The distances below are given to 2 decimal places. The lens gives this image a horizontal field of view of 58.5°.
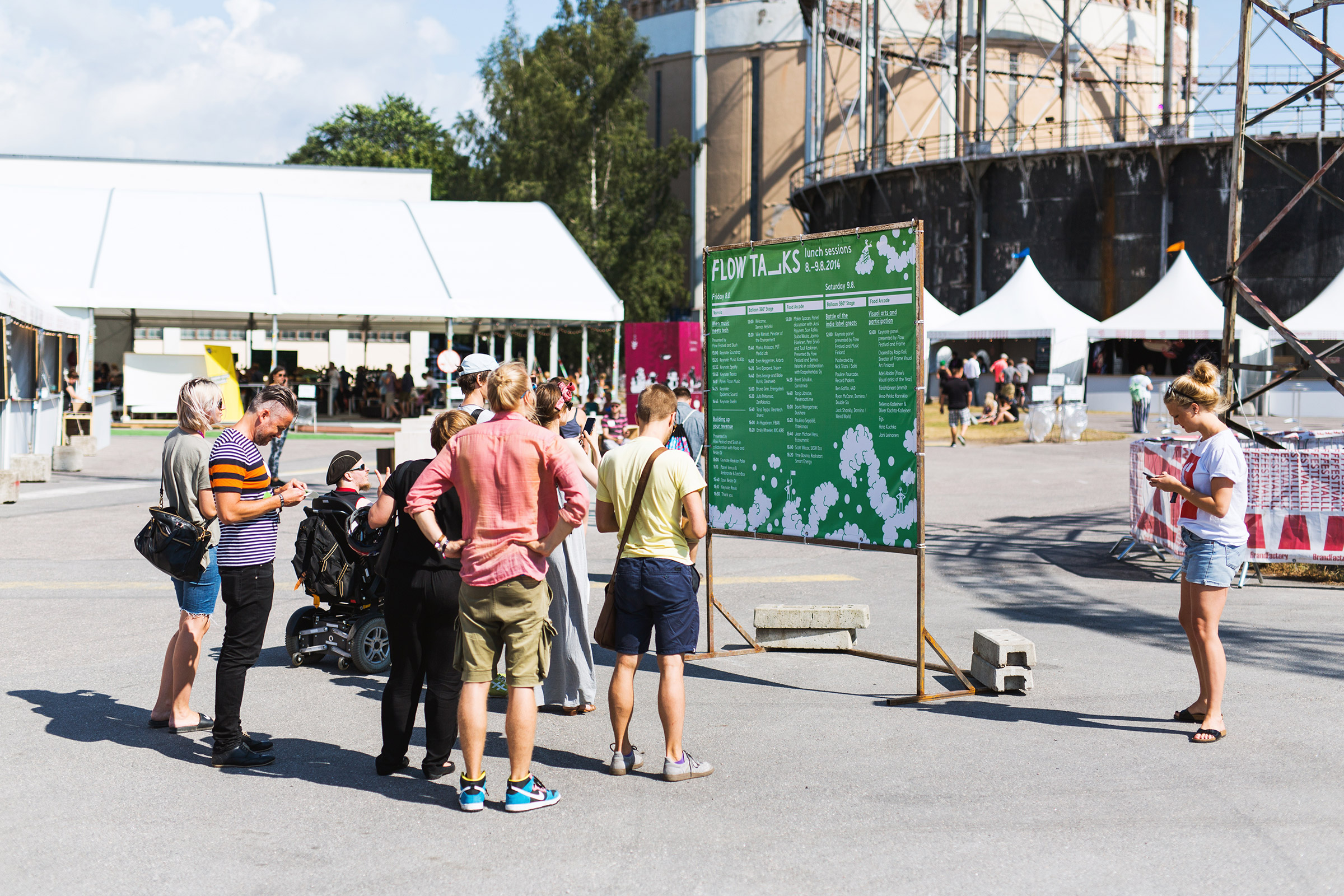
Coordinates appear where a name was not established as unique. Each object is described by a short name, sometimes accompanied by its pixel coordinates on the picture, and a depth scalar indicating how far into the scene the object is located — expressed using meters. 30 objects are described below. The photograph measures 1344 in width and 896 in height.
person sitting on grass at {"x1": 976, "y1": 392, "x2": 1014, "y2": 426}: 32.16
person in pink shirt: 4.96
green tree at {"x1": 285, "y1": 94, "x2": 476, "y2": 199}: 71.88
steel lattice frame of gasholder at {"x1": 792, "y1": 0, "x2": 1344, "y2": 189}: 43.28
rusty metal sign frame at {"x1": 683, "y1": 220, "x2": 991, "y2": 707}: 6.71
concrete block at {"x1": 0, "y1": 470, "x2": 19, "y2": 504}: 15.74
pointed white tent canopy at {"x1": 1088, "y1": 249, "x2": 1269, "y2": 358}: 32.78
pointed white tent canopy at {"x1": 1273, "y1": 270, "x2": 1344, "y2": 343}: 29.42
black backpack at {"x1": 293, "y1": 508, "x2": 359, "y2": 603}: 7.08
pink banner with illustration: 26.70
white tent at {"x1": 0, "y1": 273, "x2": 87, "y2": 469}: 18.48
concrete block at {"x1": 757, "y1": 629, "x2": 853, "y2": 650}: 8.29
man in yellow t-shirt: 5.45
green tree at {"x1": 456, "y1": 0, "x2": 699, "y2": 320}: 51.56
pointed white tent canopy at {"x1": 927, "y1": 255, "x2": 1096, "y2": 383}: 34.06
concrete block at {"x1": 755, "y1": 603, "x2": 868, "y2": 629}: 8.22
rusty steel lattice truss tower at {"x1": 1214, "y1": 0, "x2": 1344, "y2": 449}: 11.65
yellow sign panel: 21.36
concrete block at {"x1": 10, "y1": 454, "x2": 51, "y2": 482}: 18.31
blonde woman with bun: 6.11
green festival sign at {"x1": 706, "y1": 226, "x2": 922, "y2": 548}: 7.02
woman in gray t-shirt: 5.74
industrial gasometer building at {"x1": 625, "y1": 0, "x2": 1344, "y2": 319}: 39.62
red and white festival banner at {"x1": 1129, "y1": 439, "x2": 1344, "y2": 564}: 10.77
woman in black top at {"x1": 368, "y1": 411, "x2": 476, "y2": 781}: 5.31
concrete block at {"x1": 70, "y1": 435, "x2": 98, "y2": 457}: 21.34
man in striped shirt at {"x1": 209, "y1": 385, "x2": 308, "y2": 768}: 5.54
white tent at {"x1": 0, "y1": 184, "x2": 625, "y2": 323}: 29.69
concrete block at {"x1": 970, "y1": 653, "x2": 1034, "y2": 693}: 7.04
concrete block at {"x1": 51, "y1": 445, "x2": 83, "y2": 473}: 20.39
